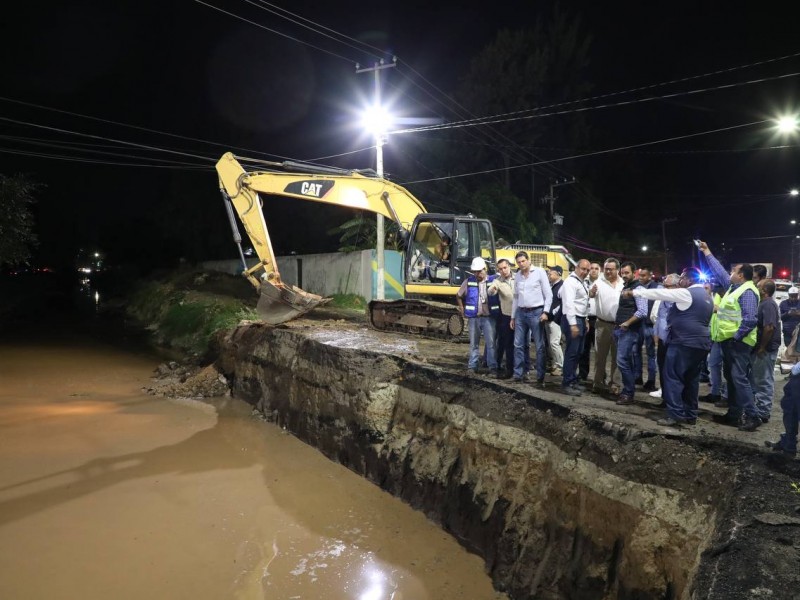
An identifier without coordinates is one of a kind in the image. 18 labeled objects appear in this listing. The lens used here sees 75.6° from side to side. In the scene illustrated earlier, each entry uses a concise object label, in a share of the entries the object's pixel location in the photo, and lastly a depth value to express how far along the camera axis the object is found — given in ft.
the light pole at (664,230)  140.05
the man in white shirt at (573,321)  20.07
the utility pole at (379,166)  52.49
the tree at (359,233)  67.51
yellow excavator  35.01
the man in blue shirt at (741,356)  16.47
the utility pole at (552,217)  97.73
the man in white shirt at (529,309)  21.31
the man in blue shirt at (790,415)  13.92
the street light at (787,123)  37.93
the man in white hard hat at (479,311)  23.12
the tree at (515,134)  89.86
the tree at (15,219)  59.16
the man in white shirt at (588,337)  21.56
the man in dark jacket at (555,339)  24.64
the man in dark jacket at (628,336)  18.97
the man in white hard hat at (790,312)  27.48
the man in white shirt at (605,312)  19.95
